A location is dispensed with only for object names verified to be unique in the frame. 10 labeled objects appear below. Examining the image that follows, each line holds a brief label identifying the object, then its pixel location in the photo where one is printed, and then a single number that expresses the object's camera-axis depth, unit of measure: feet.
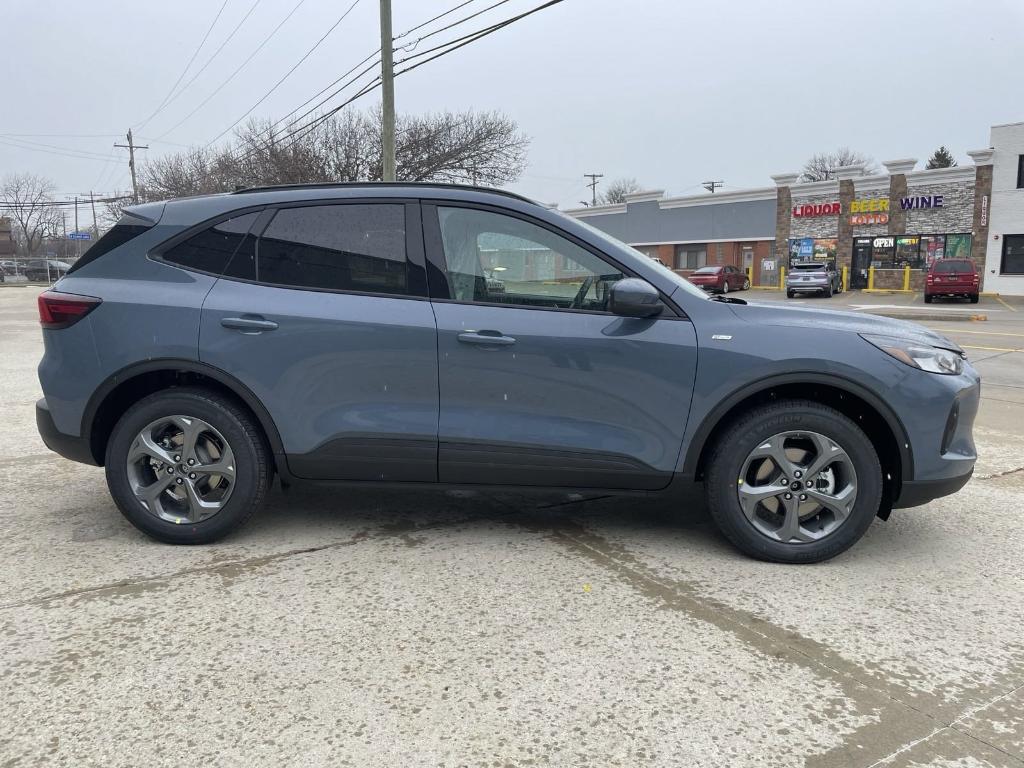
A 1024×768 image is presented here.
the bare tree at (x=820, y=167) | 270.67
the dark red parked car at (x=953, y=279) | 100.01
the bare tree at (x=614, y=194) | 301.43
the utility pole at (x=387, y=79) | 56.75
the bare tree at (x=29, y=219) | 274.57
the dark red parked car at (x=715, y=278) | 121.60
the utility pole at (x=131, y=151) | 199.72
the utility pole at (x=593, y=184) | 268.21
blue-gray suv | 11.59
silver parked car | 114.52
